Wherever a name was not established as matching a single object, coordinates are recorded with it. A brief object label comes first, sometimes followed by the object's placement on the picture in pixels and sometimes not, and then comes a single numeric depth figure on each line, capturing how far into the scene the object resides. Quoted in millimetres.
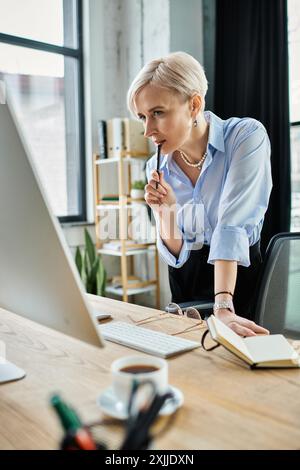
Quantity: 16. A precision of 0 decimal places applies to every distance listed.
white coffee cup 617
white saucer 630
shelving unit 3500
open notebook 844
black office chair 1455
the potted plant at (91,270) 3418
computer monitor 601
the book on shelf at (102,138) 3594
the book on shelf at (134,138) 3482
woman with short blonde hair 1340
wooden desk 593
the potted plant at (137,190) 3486
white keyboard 929
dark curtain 2986
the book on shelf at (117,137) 3490
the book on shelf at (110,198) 3570
